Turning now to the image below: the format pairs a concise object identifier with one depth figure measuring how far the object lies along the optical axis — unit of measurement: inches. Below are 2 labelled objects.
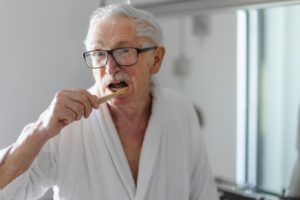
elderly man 34.4
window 60.6
